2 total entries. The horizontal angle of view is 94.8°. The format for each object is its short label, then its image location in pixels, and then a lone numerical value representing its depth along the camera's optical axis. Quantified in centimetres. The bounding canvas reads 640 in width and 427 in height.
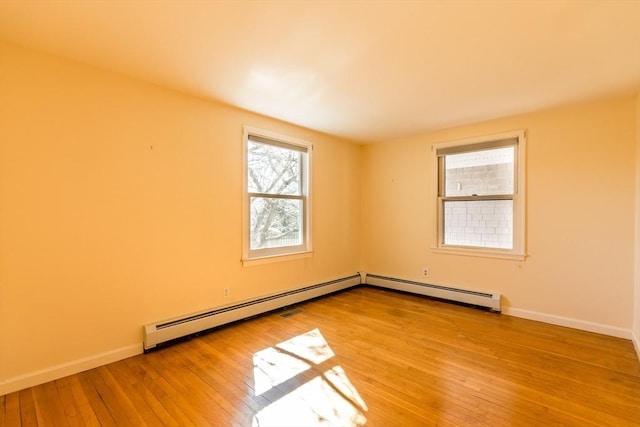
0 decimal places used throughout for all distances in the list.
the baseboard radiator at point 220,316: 276
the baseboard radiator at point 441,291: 384
